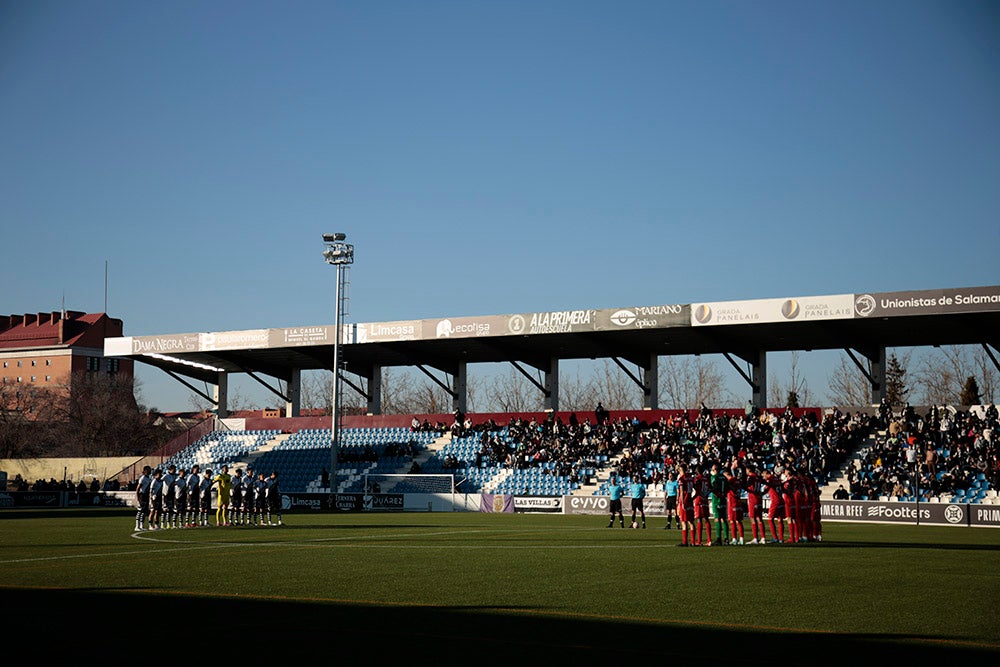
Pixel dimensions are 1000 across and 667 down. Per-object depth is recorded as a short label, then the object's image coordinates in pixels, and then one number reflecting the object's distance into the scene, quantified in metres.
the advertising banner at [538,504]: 46.00
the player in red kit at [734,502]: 22.91
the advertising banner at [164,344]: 62.66
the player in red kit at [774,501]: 24.00
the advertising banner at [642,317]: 49.53
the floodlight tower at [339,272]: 49.00
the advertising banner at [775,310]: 45.62
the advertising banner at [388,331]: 56.22
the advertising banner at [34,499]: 54.69
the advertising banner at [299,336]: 58.22
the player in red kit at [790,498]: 24.41
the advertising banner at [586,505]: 44.72
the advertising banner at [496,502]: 46.75
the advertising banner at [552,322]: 51.91
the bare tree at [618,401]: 103.19
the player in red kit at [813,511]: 24.86
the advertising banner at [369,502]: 48.44
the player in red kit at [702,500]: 23.23
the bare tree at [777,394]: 96.47
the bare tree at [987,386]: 79.38
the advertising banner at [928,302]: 42.69
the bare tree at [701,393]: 96.75
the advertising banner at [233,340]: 60.66
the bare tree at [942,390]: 81.62
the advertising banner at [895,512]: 35.88
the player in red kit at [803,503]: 24.52
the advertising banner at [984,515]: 35.09
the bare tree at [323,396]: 114.50
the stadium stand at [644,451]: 40.91
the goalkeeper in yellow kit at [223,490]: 32.84
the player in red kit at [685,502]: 23.50
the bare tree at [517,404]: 108.31
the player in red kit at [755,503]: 23.03
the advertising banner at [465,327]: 54.12
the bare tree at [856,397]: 89.11
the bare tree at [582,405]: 107.00
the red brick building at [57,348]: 125.56
